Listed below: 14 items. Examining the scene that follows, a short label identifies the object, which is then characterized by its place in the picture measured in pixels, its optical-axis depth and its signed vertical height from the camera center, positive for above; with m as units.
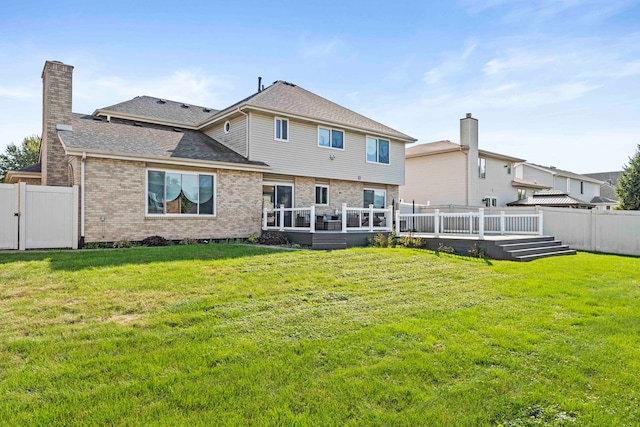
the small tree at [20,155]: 43.72 +6.65
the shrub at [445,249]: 13.21 -1.10
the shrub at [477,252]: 12.51 -1.13
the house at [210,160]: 13.36 +2.25
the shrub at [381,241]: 14.30 -0.91
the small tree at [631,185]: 25.88 +2.09
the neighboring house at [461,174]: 26.97 +3.05
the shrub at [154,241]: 13.64 -0.90
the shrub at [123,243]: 13.03 -0.96
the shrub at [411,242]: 14.16 -0.93
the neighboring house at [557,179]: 37.69 +3.82
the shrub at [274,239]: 15.09 -0.90
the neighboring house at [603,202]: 40.72 +1.58
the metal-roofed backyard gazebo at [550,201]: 26.36 +1.12
